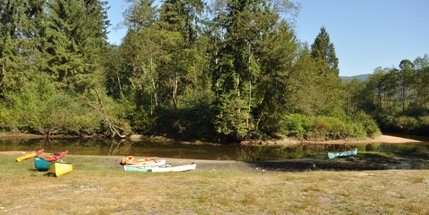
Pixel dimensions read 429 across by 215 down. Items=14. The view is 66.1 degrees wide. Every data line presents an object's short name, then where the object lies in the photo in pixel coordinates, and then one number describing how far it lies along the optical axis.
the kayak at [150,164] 20.88
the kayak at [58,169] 16.08
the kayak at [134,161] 21.67
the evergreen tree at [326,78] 50.44
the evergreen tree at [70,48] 50.50
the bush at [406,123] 56.50
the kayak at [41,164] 18.64
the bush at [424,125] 54.03
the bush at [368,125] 48.41
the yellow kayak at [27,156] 22.88
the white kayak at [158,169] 20.02
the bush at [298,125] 43.81
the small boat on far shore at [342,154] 27.77
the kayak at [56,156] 21.23
